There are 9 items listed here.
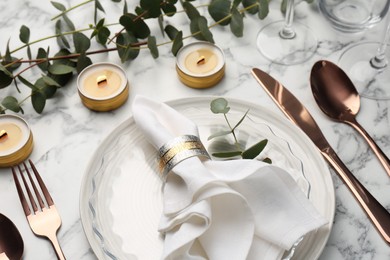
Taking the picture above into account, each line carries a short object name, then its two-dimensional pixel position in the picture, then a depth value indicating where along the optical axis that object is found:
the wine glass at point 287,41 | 1.03
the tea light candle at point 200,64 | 0.97
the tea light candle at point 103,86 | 0.95
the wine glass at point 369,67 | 0.99
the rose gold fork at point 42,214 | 0.84
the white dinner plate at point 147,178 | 0.78
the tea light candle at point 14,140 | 0.90
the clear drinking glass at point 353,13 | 1.07
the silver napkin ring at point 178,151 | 0.80
